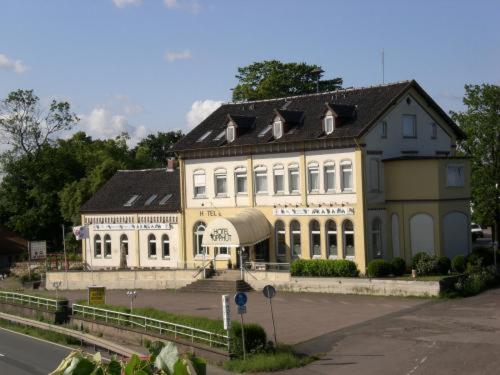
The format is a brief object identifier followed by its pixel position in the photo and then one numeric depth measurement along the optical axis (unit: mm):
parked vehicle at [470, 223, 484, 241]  68775
